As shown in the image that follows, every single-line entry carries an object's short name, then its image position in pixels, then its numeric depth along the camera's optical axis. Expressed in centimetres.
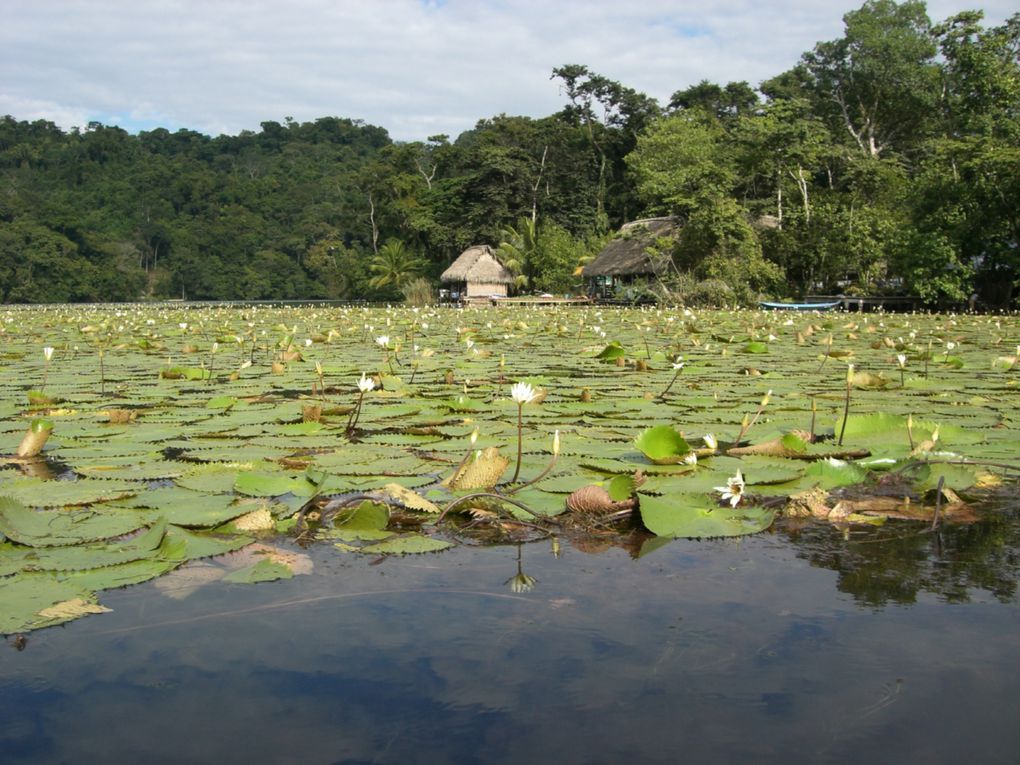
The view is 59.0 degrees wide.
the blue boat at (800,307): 1933
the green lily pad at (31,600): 161
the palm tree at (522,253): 3353
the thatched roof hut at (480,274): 3353
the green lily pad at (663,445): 274
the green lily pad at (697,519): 218
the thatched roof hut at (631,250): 2488
